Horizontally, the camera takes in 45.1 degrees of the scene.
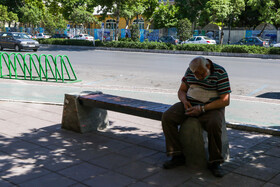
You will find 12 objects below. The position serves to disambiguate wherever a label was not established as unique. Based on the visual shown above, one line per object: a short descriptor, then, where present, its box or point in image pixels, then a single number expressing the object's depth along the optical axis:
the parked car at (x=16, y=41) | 26.91
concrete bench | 4.18
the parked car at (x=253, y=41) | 31.64
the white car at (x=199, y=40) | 35.53
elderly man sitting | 4.04
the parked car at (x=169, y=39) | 36.30
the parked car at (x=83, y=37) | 46.91
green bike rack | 11.88
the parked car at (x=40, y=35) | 53.52
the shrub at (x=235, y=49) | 25.48
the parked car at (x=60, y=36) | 47.81
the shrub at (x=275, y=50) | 24.34
